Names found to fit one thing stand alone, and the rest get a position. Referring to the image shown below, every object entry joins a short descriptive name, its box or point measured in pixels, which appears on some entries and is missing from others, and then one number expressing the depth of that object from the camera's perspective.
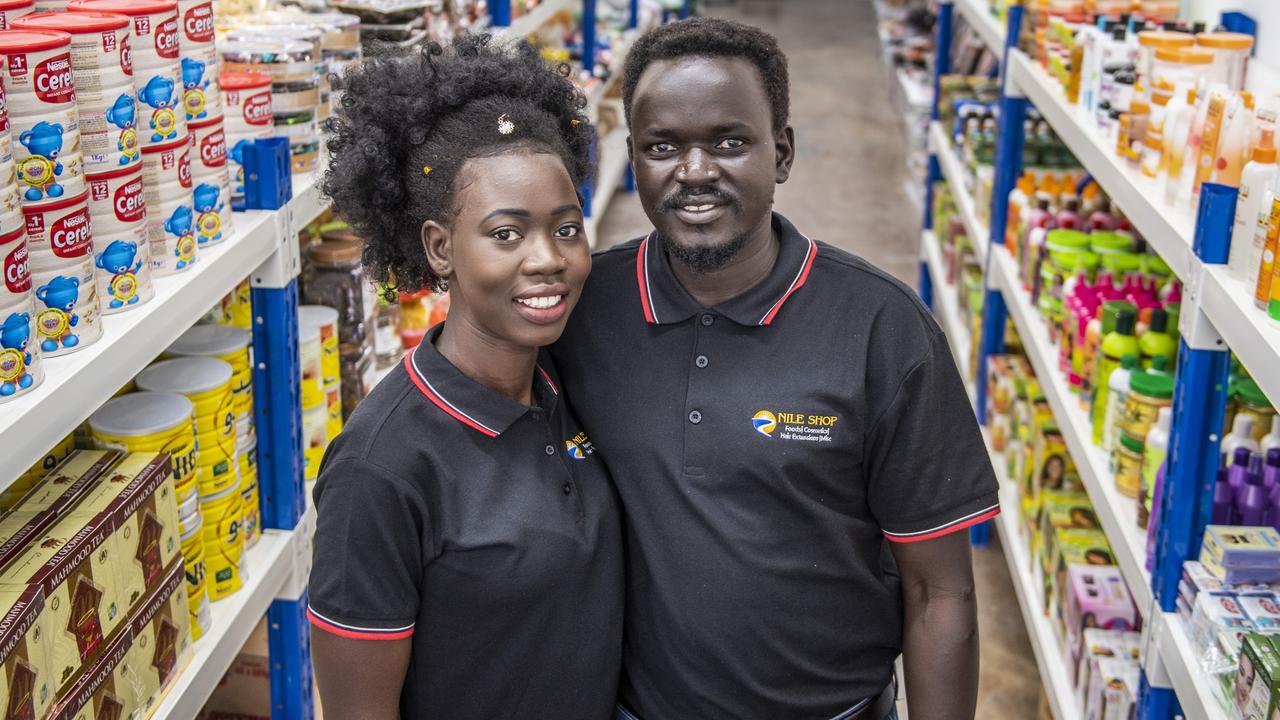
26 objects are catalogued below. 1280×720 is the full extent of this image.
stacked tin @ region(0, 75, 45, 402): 1.54
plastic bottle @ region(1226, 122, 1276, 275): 1.94
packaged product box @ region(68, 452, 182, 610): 1.84
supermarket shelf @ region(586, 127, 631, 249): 6.14
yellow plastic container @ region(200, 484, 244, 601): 2.30
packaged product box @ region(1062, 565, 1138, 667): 2.84
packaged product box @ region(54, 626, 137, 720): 1.76
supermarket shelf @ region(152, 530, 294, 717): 2.11
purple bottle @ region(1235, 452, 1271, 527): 2.20
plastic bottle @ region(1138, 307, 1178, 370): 2.69
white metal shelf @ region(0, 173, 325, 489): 1.55
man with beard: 1.69
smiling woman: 1.56
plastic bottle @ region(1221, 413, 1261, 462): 2.31
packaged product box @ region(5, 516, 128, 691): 1.67
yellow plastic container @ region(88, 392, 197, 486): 2.01
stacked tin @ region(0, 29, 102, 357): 1.60
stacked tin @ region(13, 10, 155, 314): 1.76
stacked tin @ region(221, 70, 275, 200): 2.36
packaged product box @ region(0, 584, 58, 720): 1.56
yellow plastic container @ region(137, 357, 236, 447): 2.22
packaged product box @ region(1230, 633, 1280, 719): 1.76
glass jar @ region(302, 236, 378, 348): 2.93
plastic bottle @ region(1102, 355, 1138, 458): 2.69
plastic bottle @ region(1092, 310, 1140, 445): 2.78
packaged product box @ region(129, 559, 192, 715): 1.96
